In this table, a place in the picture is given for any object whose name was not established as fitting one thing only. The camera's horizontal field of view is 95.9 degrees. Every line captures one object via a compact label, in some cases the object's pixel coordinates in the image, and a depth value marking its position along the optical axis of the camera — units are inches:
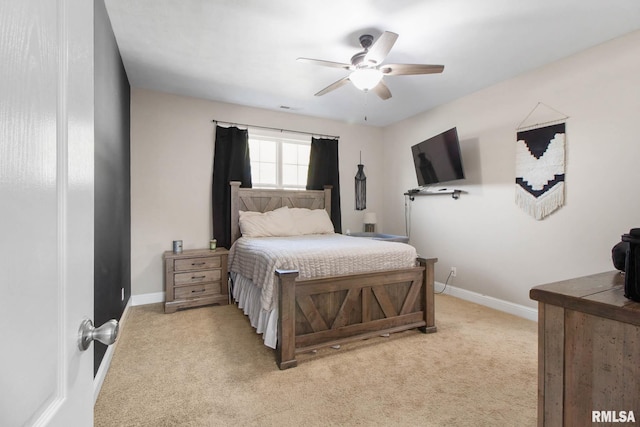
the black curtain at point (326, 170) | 185.6
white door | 14.9
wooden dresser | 34.5
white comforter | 94.0
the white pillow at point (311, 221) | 163.6
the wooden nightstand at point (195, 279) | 131.9
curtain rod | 162.7
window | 172.6
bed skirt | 91.7
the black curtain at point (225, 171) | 157.5
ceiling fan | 90.4
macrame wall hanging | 113.7
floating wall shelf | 154.8
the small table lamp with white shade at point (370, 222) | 196.1
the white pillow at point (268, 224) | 151.1
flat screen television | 141.6
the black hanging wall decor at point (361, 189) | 201.9
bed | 89.2
